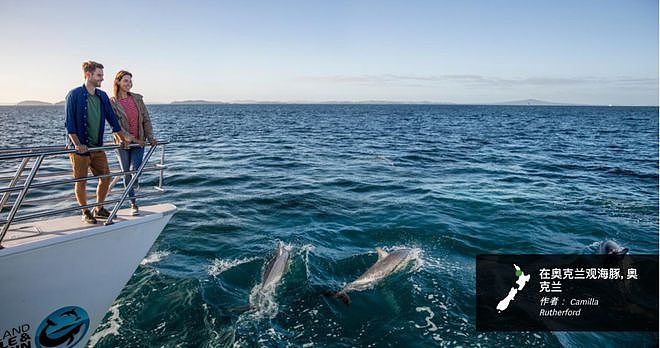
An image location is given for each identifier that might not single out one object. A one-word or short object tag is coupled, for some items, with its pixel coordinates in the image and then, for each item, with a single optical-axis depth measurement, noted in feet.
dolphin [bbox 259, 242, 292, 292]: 31.30
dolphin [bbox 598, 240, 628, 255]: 33.80
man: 21.53
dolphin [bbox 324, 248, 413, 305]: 29.94
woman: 24.68
